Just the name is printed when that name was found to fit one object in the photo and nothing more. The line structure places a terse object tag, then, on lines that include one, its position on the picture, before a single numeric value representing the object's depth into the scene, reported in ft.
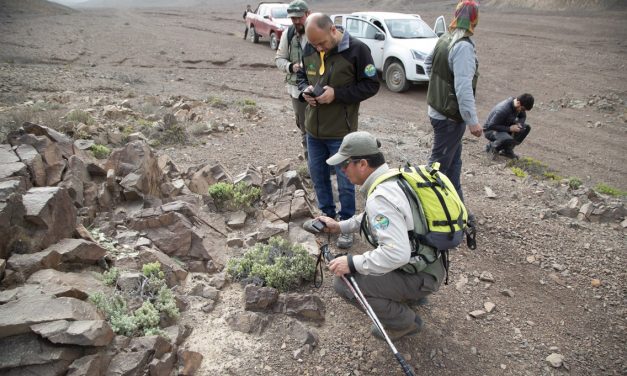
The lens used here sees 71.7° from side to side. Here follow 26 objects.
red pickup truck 54.50
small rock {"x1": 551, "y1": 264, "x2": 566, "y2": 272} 14.52
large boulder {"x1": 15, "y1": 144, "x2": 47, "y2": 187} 13.78
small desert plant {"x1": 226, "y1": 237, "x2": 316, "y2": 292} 12.30
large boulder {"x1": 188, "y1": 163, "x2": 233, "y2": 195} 18.39
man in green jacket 12.79
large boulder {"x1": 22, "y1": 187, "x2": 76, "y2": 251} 11.33
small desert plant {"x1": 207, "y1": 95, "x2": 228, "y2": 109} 32.04
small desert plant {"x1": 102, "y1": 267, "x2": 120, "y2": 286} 11.39
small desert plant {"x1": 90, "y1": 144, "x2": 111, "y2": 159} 19.15
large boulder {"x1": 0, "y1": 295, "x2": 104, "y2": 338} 8.44
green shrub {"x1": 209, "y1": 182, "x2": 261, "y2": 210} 16.84
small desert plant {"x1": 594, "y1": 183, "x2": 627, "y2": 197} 21.81
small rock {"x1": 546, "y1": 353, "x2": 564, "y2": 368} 10.72
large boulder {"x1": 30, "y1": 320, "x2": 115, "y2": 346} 8.43
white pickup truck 36.78
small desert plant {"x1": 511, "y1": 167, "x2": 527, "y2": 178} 22.87
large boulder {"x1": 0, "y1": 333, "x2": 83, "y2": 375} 8.20
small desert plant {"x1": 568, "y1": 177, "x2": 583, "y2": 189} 21.72
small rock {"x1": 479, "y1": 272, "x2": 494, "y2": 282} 13.85
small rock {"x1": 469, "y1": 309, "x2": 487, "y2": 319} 12.30
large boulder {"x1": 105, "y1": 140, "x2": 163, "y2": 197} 15.92
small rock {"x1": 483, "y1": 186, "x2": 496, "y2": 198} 19.56
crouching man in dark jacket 25.05
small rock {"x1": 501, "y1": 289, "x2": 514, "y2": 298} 13.23
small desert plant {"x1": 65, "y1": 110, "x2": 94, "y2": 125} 23.81
